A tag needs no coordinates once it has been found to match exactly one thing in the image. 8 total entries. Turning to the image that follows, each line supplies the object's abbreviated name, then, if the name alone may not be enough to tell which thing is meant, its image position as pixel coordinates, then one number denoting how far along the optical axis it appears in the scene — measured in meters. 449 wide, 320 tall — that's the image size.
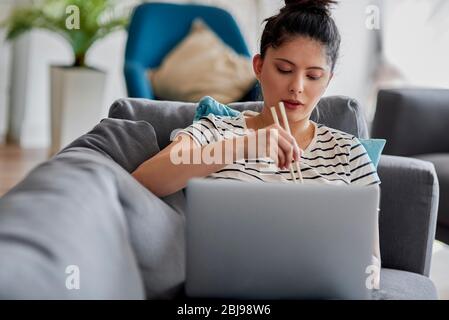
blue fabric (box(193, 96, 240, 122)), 4.12
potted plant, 7.13
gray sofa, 2.33
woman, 3.65
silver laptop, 2.44
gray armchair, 5.66
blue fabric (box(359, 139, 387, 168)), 4.17
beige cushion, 6.17
